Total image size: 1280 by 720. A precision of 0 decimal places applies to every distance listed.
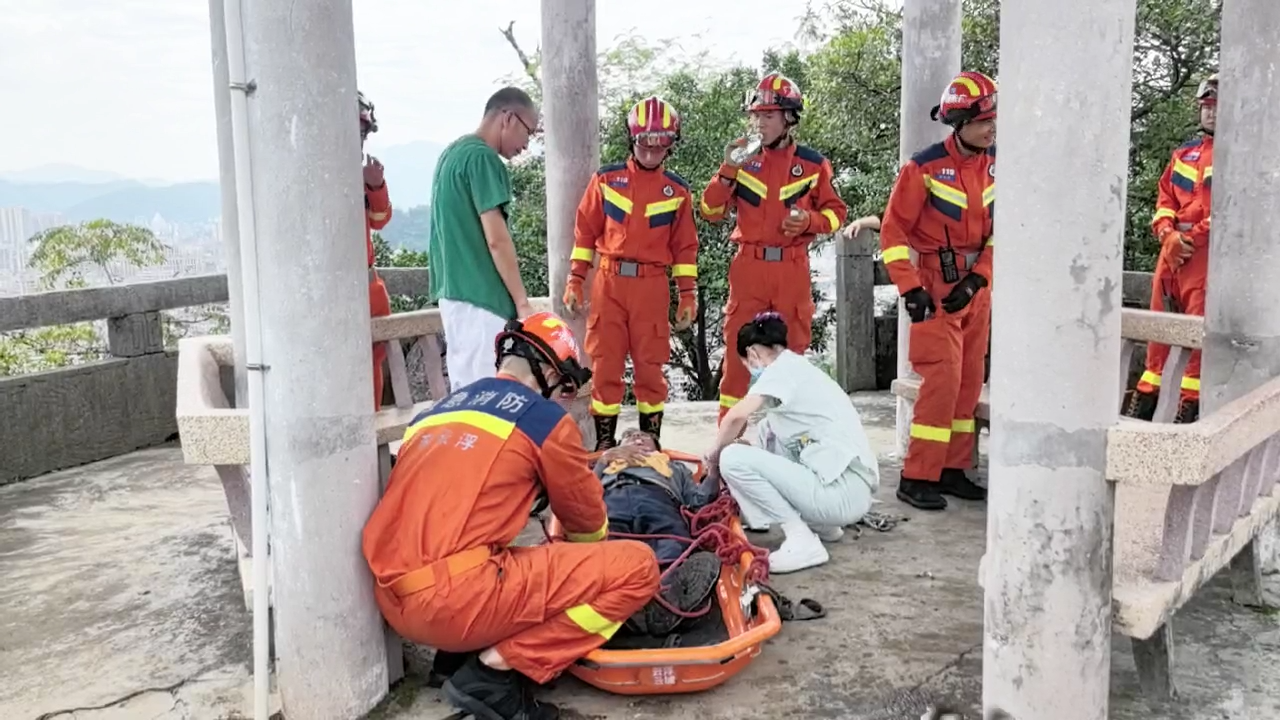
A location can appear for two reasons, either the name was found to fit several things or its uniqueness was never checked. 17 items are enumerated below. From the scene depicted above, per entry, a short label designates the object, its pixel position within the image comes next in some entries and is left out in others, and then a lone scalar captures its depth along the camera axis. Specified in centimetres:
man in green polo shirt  458
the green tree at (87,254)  1084
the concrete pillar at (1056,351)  259
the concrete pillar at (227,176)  350
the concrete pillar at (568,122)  591
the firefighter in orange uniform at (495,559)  319
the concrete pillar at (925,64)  602
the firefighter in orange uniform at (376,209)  545
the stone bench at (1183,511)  270
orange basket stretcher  328
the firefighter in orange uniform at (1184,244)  595
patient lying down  370
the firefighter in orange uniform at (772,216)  603
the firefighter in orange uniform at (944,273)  522
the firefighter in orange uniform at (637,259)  592
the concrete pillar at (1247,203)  390
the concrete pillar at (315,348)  300
